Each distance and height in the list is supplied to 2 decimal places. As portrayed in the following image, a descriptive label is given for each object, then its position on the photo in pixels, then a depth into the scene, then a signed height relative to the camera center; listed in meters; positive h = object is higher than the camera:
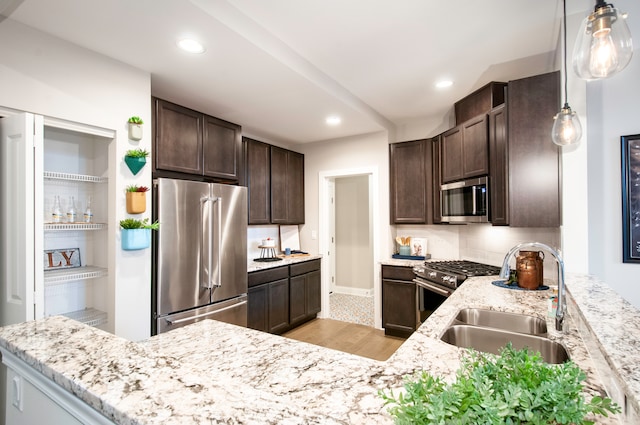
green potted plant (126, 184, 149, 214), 2.19 +0.13
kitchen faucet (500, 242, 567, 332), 1.39 -0.35
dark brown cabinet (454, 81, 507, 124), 2.83 +1.09
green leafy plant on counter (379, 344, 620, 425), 0.51 -0.33
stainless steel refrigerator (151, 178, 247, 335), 2.45 -0.33
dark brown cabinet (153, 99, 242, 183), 2.62 +0.68
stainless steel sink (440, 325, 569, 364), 1.38 -0.63
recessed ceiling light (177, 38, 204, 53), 1.98 +1.12
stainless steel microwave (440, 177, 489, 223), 2.78 +0.12
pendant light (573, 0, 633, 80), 1.07 +0.60
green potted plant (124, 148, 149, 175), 2.20 +0.42
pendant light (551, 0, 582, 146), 1.82 +0.50
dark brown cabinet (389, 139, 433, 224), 3.79 +0.40
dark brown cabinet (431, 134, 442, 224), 3.61 +0.42
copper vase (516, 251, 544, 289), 2.26 -0.42
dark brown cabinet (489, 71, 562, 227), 2.26 +0.43
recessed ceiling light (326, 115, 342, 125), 3.52 +1.11
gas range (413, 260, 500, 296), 2.84 -0.57
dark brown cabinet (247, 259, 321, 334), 3.46 -1.01
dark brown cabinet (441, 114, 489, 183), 2.80 +0.62
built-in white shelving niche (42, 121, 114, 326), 2.07 -0.01
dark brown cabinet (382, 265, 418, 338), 3.63 -1.05
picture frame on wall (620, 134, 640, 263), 1.97 +0.08
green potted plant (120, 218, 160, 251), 2.15 -0.11
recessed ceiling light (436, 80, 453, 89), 2.92 +1.24
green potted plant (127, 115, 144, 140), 2.23 +0.65
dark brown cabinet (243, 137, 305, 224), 3.85 +0.43
